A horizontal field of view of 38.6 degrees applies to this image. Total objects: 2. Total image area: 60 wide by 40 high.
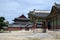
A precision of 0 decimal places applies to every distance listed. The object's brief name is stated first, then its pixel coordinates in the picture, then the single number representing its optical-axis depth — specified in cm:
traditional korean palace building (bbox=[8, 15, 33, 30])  4330
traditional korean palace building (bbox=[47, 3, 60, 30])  1549
